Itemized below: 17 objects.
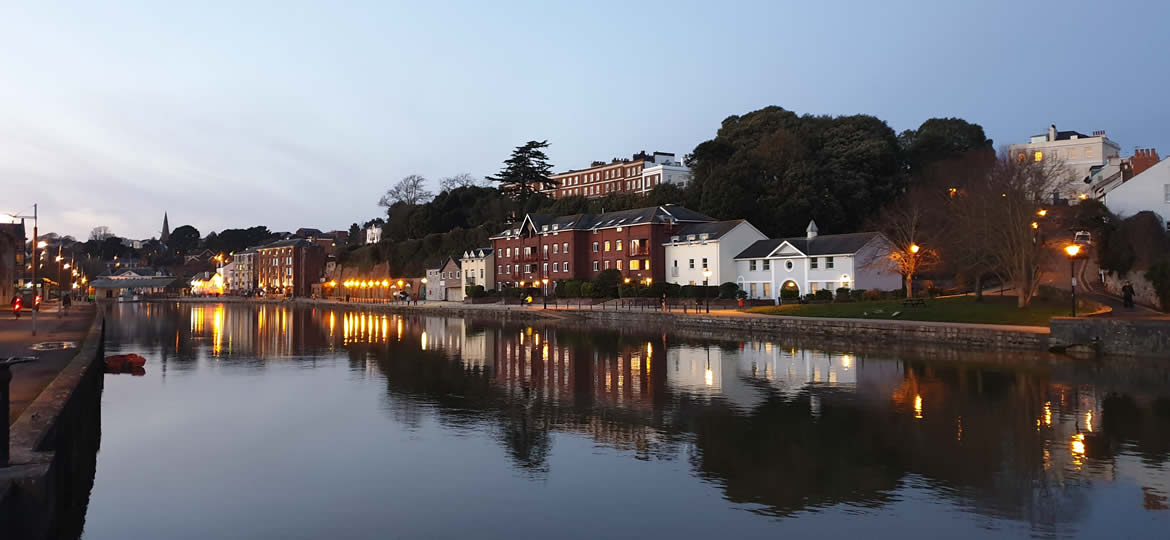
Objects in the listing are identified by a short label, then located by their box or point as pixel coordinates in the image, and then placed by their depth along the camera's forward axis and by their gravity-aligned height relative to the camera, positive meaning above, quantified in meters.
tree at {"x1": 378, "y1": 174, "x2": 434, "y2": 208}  136.25 +19.34
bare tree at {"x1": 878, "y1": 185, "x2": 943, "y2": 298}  54.56 +5.24
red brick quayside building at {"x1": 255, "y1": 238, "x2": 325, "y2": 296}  144.38 +6.19
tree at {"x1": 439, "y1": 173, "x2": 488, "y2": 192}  133.38 +21.05
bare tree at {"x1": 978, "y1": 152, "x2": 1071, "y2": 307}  40.72 +4.10
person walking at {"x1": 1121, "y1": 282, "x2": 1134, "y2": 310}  37.25 -0.16
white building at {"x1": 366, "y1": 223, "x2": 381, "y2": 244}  161.50 +13.93
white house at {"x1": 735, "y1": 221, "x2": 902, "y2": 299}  59.16 +2.46
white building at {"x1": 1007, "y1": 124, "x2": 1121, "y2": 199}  96.44 +19.01
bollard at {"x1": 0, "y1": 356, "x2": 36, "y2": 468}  9.68 -1.31
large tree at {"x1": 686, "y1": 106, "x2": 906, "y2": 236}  72.75 +11.66
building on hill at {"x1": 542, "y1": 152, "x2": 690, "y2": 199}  122.74 +21.23
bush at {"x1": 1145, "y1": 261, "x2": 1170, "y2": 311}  35.38 +0.48
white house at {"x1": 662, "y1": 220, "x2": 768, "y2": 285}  67.88 +4.28
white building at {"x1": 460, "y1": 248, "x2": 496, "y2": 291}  96.19 +3.71
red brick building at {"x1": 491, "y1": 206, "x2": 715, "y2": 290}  74.31 +5.64
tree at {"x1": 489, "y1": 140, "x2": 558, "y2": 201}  105.94 +17.98
